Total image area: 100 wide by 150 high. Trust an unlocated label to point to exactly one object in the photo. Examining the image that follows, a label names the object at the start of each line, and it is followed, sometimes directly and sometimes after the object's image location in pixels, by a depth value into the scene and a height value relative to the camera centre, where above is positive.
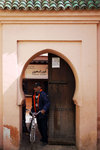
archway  6.52 +0.42
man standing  6.88 -1.20
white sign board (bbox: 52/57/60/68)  7.25 +0.32
